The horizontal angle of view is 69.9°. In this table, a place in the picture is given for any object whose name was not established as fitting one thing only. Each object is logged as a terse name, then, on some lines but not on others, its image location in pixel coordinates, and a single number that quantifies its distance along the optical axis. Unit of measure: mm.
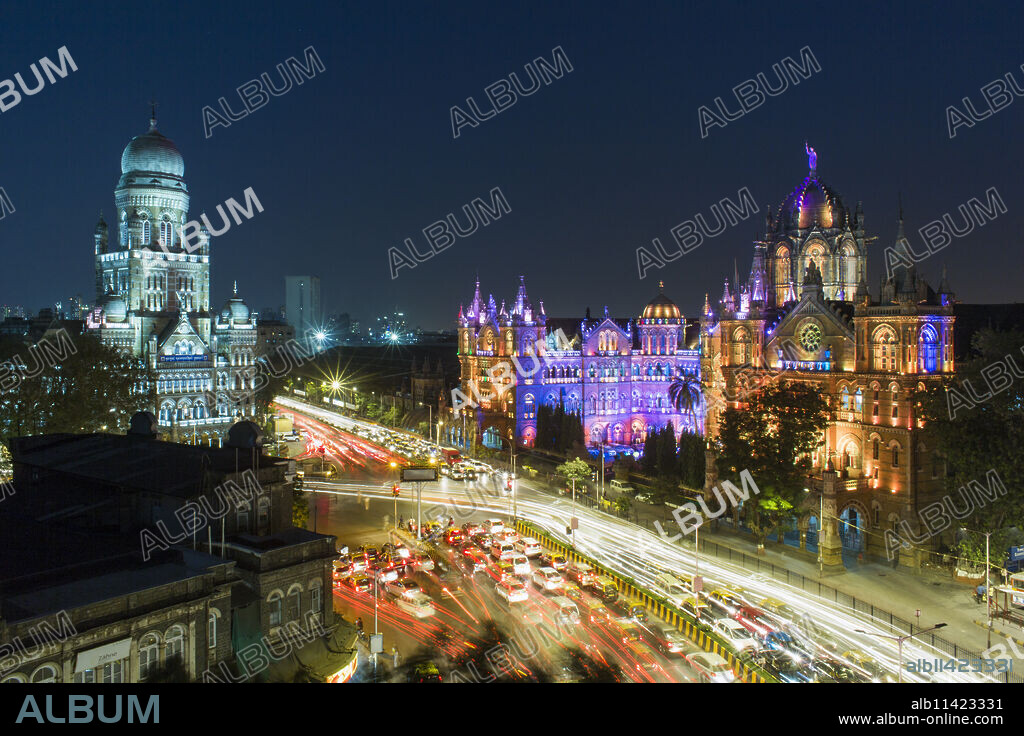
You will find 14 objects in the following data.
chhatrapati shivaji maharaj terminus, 47156
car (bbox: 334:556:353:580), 39775
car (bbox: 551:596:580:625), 33625
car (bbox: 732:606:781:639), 31375
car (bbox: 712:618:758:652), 29750
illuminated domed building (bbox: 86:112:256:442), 80375
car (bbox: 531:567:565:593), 37978
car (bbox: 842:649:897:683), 26792
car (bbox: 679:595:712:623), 33062
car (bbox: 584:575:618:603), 36375
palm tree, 79812
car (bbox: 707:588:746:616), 33781
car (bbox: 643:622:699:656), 30219
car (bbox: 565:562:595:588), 38734
